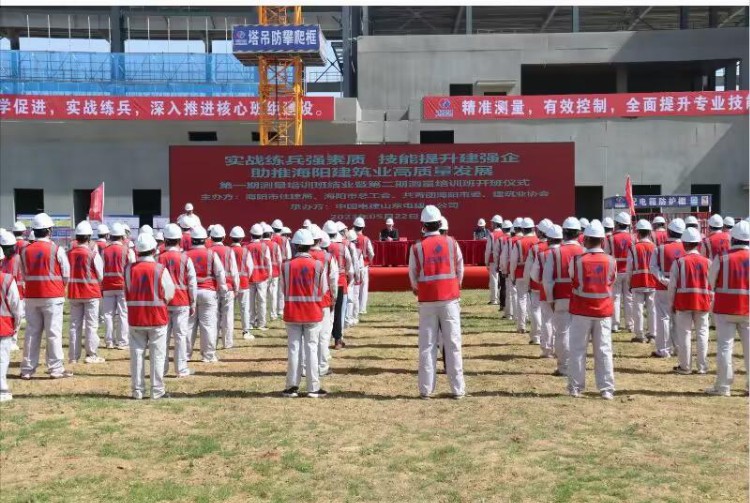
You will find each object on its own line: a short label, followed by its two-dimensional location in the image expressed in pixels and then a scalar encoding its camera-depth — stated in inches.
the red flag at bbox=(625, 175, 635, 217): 1041.5
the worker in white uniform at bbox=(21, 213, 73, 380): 464.4
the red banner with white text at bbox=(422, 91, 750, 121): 1664.6
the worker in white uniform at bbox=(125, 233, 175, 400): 403.9
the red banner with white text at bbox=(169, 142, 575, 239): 1039.6
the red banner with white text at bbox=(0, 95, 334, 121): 1712.6
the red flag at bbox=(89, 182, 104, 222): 928.3
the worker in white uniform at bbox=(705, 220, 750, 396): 409.7
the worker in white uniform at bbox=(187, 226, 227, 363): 502.9
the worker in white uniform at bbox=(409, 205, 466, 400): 404.2
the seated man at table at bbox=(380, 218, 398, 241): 1026.7
